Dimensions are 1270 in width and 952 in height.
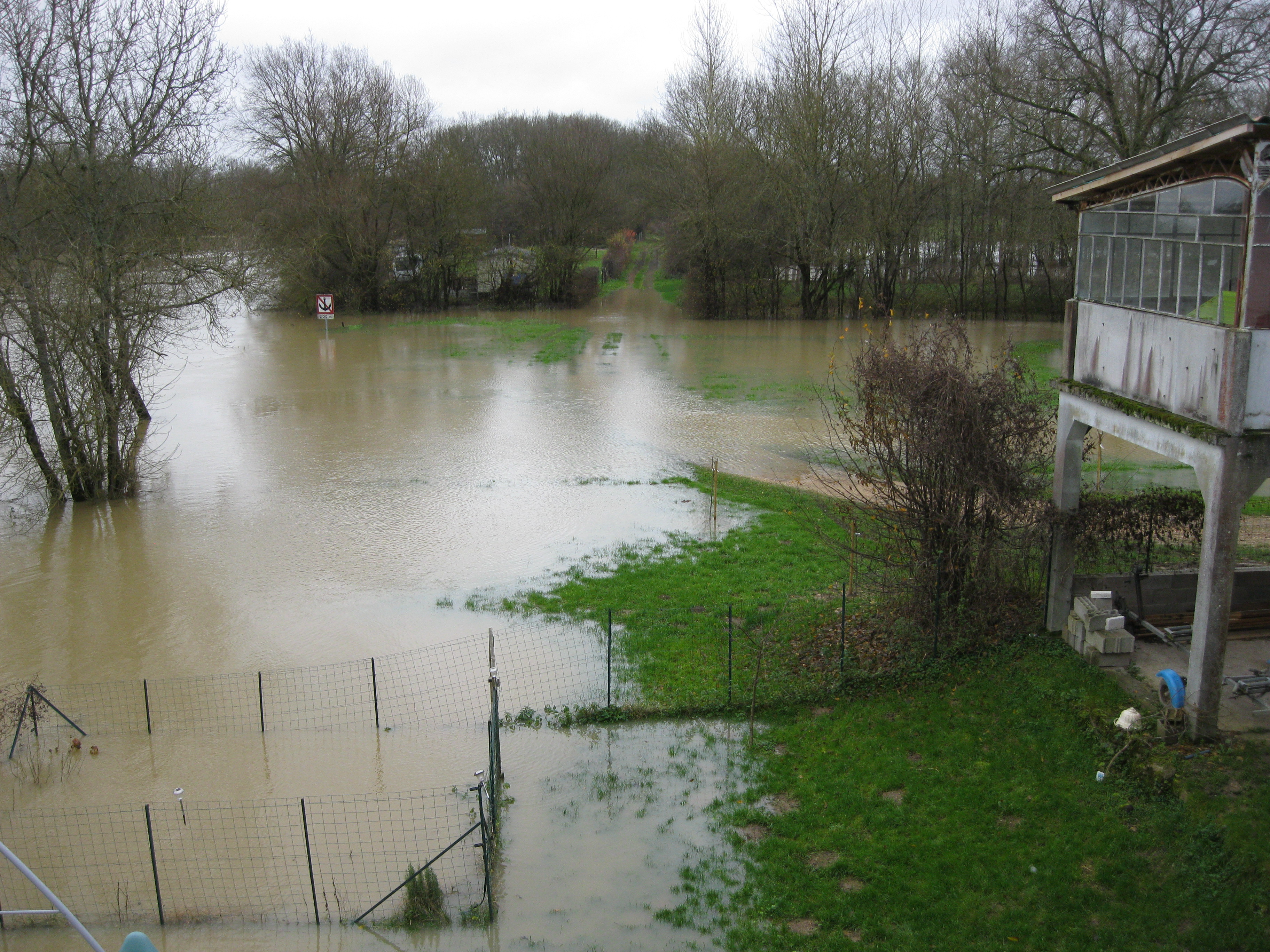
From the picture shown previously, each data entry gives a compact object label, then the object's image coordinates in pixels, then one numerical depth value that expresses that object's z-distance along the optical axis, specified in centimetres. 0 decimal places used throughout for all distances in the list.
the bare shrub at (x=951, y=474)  1032
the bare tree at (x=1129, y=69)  2655
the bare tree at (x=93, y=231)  1862
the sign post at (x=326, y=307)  4097
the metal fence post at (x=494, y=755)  855
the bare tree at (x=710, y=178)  4441
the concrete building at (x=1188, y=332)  780
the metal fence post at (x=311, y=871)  742
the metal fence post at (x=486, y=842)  762
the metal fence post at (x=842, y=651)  1090
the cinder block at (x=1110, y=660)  984
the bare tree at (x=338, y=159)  4647
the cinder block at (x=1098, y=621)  992
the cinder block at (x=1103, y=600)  1009
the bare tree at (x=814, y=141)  4284
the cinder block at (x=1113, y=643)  984
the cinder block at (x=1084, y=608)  1005
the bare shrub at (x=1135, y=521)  1053
